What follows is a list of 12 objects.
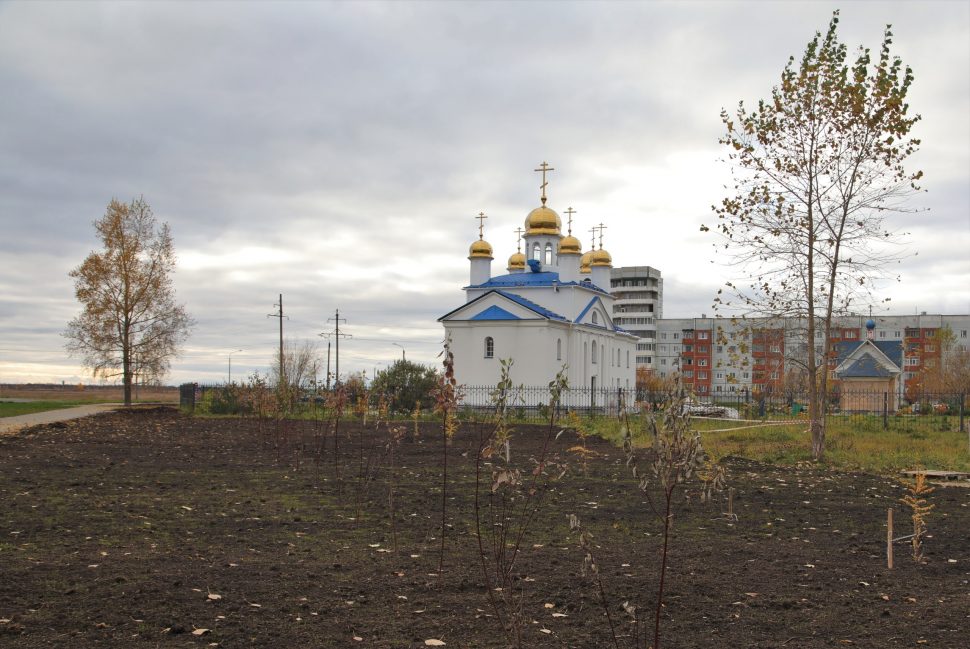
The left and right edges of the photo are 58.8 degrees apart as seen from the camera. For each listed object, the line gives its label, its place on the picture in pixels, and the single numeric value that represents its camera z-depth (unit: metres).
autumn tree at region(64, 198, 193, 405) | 33.28
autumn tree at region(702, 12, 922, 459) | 15.96
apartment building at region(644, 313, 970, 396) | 90.75
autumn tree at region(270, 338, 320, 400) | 18.33
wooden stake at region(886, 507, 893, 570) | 6.66
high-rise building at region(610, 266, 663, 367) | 104.38
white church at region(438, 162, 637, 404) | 40.94
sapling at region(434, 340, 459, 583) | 5.80
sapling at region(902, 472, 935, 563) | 7.04
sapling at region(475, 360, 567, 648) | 4.68
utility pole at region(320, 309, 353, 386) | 50.70
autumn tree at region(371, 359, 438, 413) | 32.31
